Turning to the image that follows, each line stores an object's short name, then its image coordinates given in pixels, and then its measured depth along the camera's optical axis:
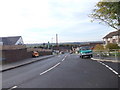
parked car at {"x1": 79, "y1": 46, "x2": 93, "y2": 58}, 15.96
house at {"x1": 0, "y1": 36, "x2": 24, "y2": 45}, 25.61
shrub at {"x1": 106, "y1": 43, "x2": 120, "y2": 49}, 23.65
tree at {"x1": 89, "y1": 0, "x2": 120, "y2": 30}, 10.63
